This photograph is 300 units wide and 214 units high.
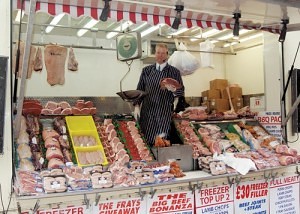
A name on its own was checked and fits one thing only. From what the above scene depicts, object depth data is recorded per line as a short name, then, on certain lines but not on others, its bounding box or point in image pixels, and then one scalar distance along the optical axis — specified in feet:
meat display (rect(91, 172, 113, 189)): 10.10
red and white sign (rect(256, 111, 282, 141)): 16.30
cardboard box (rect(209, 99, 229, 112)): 26.81
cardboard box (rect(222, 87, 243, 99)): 27.37
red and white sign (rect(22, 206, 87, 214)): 10.12
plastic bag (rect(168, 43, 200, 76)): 18.13
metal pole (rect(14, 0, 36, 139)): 8.88
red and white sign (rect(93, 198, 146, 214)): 10.85
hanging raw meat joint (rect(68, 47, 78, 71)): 13.96
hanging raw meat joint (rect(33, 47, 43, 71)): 12.79
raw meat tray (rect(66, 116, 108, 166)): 11.78
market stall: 10.23
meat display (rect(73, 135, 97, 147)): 12.20
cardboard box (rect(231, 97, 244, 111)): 27.17
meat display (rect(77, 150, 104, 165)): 11.65
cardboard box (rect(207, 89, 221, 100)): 27.63
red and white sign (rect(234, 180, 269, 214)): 13.37
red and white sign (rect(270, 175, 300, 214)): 14.37
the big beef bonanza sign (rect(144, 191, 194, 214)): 11.60
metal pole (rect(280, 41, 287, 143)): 16.16
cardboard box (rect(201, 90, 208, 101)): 28.82
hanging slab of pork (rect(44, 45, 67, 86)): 13.21
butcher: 14.40
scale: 13.84
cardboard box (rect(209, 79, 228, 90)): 28.37
